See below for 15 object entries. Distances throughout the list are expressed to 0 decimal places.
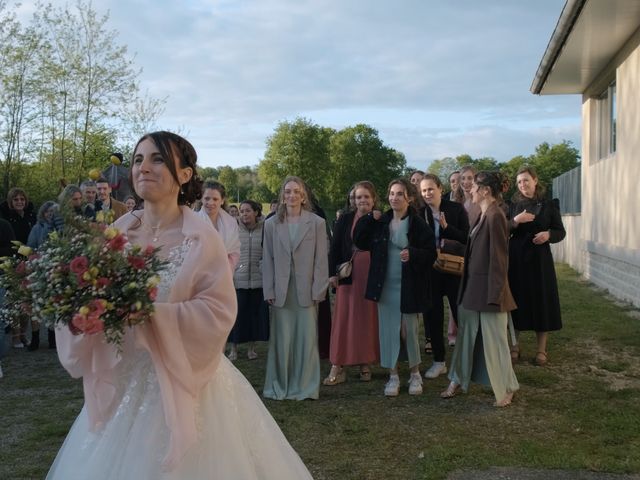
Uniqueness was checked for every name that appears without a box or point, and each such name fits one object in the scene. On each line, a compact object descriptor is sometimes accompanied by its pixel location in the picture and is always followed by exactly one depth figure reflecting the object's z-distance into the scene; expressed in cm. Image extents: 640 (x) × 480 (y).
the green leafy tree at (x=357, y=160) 7225
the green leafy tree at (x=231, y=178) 7647
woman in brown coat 655
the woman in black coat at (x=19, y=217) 1030
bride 273
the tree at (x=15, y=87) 1716
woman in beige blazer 726
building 1270
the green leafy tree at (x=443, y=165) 10988
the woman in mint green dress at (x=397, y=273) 710
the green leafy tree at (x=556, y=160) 6606
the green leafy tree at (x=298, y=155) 6819
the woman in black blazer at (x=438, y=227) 799
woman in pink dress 770
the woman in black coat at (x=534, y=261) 819
